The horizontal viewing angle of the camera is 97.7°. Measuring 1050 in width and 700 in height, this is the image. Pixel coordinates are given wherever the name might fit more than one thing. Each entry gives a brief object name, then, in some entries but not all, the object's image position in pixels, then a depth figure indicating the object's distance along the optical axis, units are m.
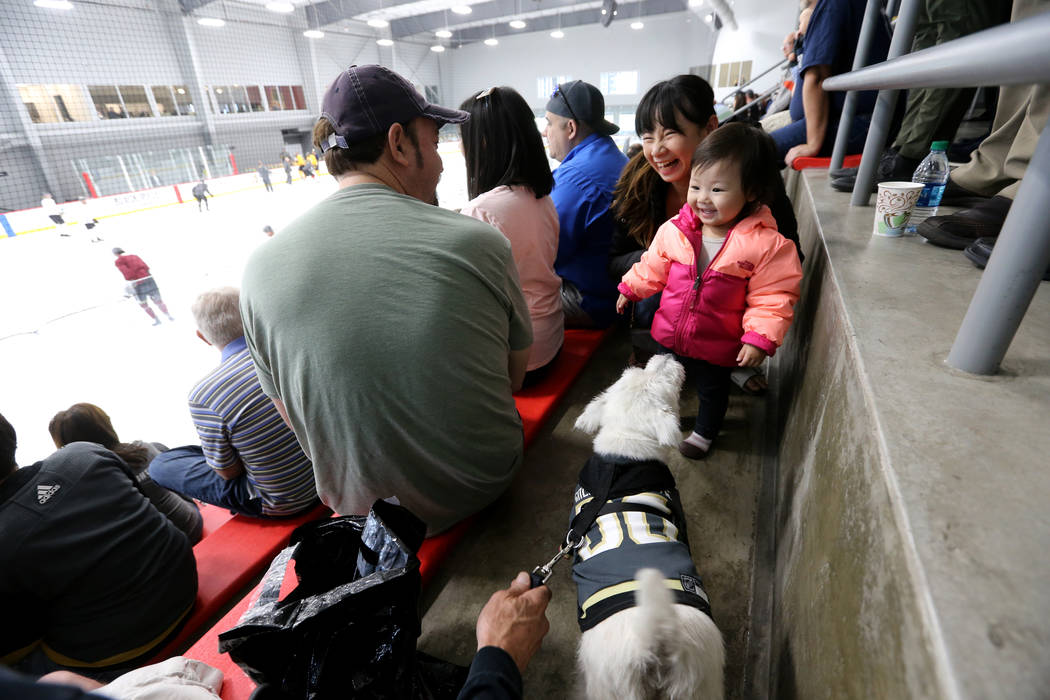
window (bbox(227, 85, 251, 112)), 12.86
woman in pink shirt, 1.63
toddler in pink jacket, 1.22
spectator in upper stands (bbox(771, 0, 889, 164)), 1.92
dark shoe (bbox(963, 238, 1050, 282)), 0.90
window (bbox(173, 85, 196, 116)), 11.42
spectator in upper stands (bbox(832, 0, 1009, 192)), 1.45
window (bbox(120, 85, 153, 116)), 10.41
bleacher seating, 1.01
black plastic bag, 0.69
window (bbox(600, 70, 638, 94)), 16.67
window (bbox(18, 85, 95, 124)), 8.78
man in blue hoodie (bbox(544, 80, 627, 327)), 2.00
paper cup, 1.10
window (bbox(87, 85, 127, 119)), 9.89
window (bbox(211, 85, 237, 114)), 12.40
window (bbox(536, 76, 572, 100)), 17.88
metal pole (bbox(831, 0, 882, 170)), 1.62
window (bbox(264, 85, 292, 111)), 13.36
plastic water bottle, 1.29
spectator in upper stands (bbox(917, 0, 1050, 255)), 1.02
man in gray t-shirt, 0.90
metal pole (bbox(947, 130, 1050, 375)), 0.44
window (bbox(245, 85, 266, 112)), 13.23
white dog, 0.67
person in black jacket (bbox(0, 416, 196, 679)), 1.13
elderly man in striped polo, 1.40
